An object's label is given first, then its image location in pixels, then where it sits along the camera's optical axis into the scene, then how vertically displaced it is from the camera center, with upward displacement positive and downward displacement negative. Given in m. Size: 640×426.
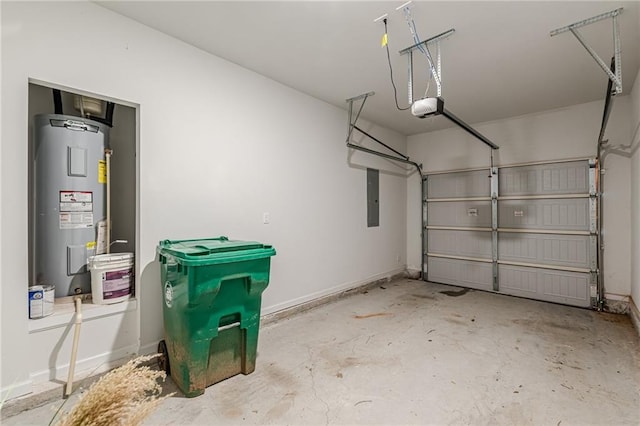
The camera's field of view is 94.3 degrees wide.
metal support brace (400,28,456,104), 2.50 +1.50
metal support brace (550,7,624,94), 2.23 +1.42
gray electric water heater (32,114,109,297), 2.17 +0.13
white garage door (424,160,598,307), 4.11 -0.28
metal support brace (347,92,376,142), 3.83 +1.49
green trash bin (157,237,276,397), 1.99 -0.67
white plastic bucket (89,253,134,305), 2.25 -0.49
